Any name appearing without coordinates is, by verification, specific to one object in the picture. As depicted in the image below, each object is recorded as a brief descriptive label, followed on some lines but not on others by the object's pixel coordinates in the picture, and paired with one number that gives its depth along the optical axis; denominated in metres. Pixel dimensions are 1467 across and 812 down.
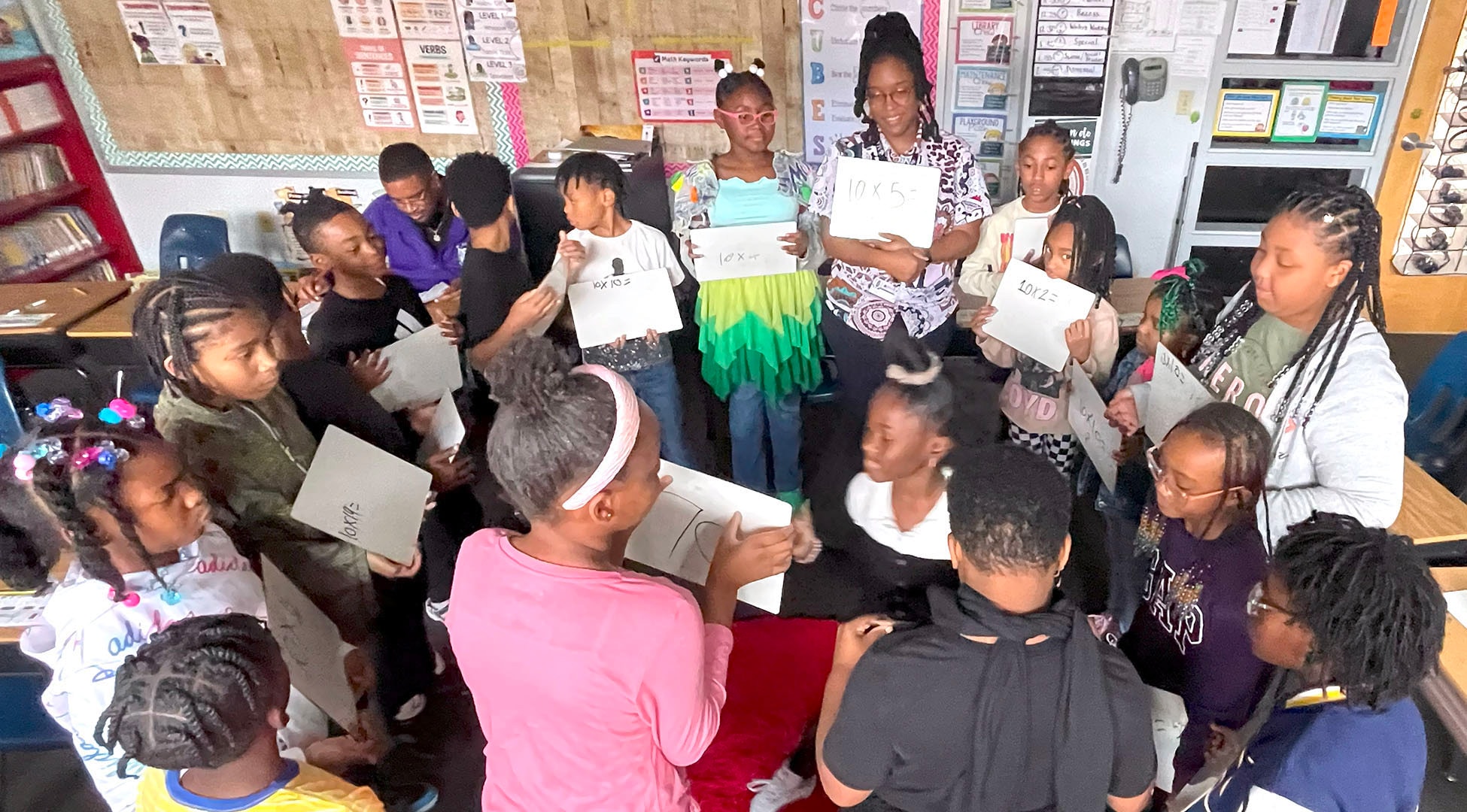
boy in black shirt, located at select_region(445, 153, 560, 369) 2.47
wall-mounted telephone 4.66
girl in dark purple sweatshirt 1.60
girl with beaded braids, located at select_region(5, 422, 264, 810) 1.49
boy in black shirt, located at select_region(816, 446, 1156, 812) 1.24
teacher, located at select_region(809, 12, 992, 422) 2.56
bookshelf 4.94
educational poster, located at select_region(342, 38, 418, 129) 5.01
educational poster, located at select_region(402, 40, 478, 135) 4.99
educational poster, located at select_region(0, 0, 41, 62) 4.97
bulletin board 4.77
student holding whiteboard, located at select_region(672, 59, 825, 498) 2.73
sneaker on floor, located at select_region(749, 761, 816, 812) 1.97
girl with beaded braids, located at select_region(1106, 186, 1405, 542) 1.62
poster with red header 4.83
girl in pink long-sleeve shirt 1.23
